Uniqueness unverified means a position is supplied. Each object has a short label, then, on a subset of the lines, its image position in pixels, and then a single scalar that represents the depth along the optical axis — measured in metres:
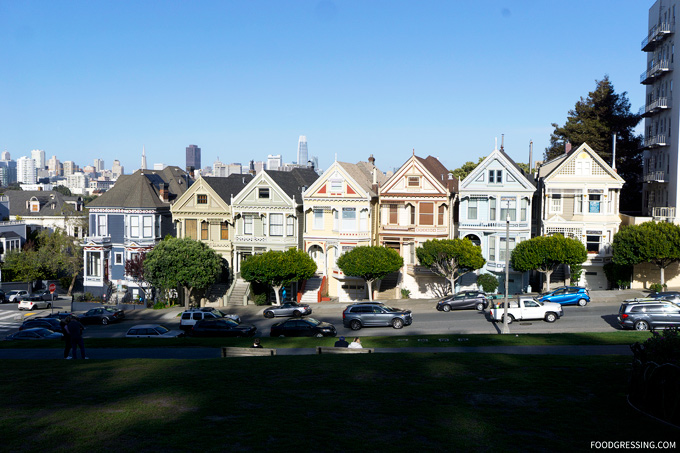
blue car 43.03
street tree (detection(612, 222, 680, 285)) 44.31
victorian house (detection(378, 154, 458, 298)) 53.25
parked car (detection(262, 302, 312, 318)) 45.69
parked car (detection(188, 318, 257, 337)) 36.44
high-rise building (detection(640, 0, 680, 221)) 51.00
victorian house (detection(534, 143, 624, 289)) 50.28
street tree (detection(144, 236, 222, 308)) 51.28
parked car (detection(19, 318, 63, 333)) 40.28
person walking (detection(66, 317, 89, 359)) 24.92
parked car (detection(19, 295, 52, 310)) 55.72
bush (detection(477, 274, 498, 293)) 49.18
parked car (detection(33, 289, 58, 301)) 58.83
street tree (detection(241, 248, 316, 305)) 49.59
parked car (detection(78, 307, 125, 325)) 46.59
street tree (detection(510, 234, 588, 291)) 45.81
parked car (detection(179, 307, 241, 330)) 40.59
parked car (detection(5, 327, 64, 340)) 36.16
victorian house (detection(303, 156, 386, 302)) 53.94
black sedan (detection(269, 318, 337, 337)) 35.66
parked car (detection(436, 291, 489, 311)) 43.34
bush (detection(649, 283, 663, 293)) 45.56
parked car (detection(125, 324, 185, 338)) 37.09
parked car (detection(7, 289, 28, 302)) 62.28
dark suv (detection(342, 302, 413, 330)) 38.38
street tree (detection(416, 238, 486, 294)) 48.28
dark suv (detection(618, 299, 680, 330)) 33.09
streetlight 34.15
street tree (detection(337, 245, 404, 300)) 48.50
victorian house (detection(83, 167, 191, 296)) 59.22
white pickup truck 37.41
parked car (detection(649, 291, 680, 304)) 36.86
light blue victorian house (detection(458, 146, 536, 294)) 51.22
